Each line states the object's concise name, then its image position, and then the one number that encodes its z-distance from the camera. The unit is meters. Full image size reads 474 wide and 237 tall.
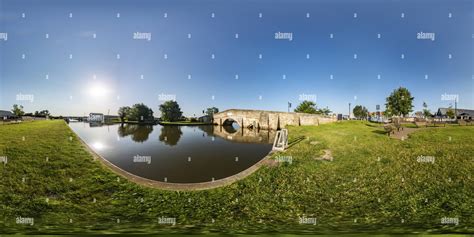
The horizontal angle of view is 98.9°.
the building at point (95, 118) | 34.66
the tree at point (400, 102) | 14.49
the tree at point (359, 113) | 35.58
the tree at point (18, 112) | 25.47
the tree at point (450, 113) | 29.66
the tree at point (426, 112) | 28.20
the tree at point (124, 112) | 24.25
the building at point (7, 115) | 22.87
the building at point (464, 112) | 24.78
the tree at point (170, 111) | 33.25
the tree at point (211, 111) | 36.75
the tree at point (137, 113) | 23.91
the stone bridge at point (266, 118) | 29.48
